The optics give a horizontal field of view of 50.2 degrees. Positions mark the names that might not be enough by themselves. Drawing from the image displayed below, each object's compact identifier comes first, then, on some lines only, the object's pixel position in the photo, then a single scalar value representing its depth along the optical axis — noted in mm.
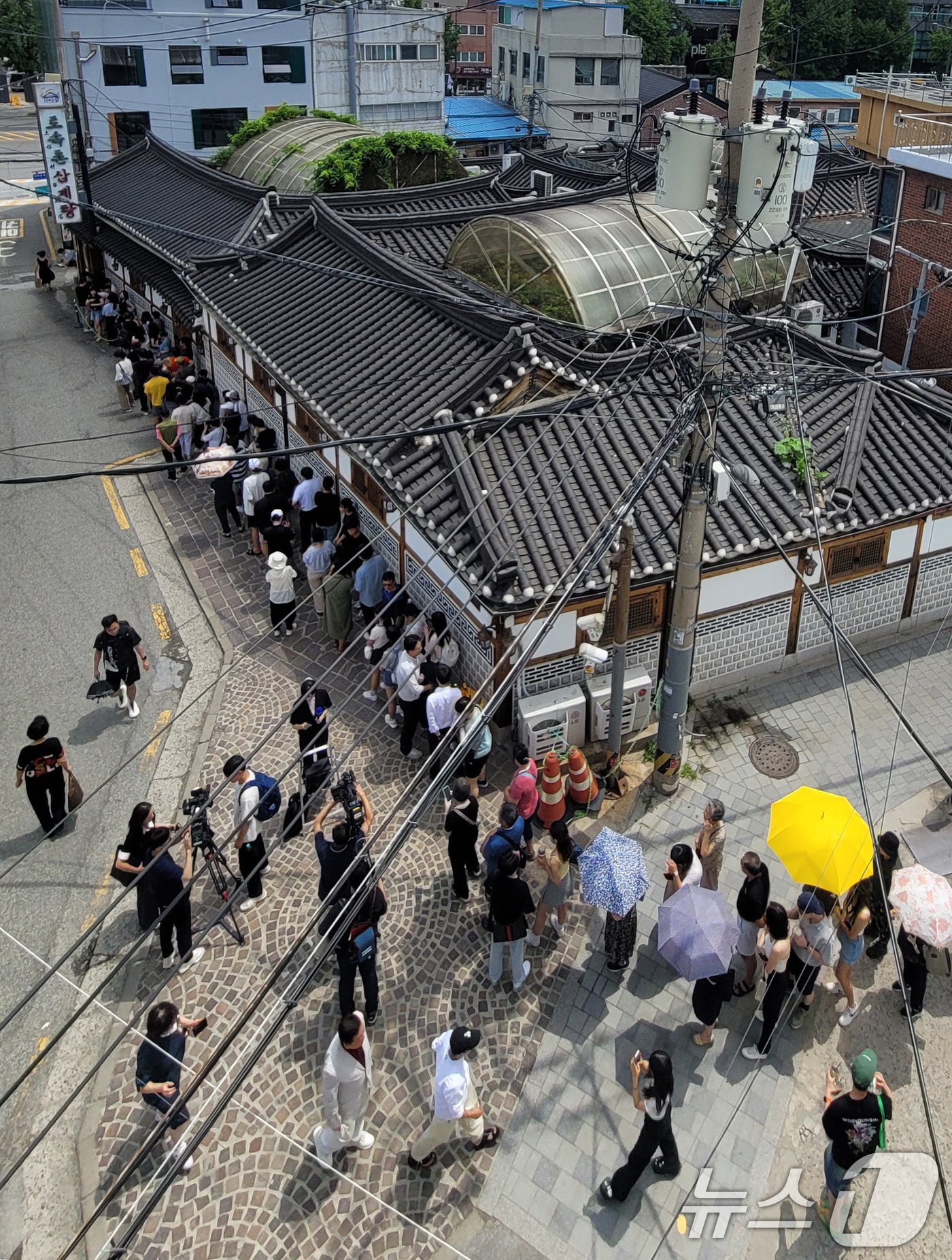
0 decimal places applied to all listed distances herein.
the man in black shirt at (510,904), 9492
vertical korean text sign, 29000
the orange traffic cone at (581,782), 11680
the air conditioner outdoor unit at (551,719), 12664
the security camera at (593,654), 11617
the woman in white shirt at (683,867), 10047
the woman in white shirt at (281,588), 14953
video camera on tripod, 9602
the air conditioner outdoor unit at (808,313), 19250
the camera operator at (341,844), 9586
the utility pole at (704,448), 9594
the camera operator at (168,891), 9820
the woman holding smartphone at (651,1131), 7789
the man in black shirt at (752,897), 9445
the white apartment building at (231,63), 45188
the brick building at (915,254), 20703
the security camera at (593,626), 12195
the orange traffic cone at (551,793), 11281
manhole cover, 13148
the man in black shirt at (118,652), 13406
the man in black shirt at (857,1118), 7699
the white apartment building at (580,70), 60125
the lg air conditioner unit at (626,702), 13062
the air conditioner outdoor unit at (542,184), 25138
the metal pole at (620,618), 11680
